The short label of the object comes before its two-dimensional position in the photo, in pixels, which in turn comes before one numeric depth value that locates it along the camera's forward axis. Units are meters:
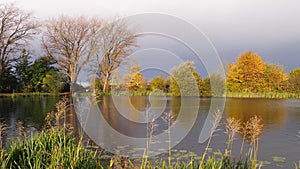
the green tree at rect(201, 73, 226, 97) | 20.51
